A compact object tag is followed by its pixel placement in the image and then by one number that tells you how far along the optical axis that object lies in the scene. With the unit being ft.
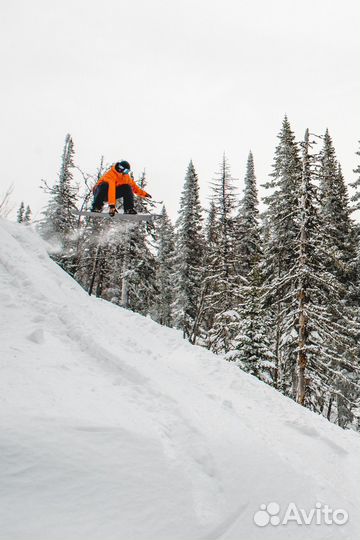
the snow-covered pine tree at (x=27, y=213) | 177.19
